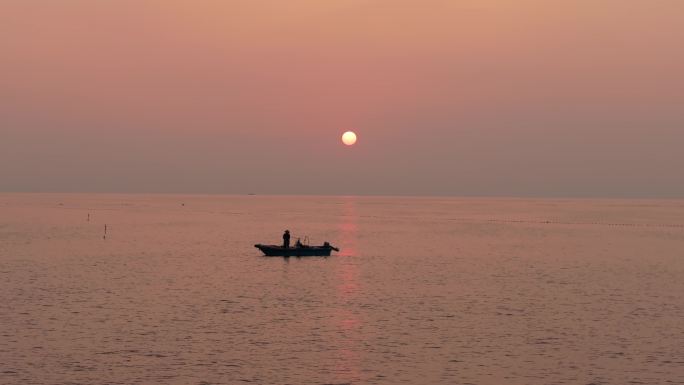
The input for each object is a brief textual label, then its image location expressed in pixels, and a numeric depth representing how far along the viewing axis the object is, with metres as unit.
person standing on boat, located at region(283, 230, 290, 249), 88.68
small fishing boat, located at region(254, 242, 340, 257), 89.50
